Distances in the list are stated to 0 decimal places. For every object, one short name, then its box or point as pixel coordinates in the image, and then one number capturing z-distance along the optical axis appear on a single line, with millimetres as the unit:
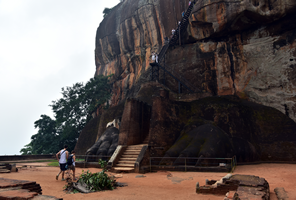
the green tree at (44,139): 25078
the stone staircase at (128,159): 10487
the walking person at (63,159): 7811
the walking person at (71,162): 7802
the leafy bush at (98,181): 6309
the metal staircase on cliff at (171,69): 18514
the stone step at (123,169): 10207
